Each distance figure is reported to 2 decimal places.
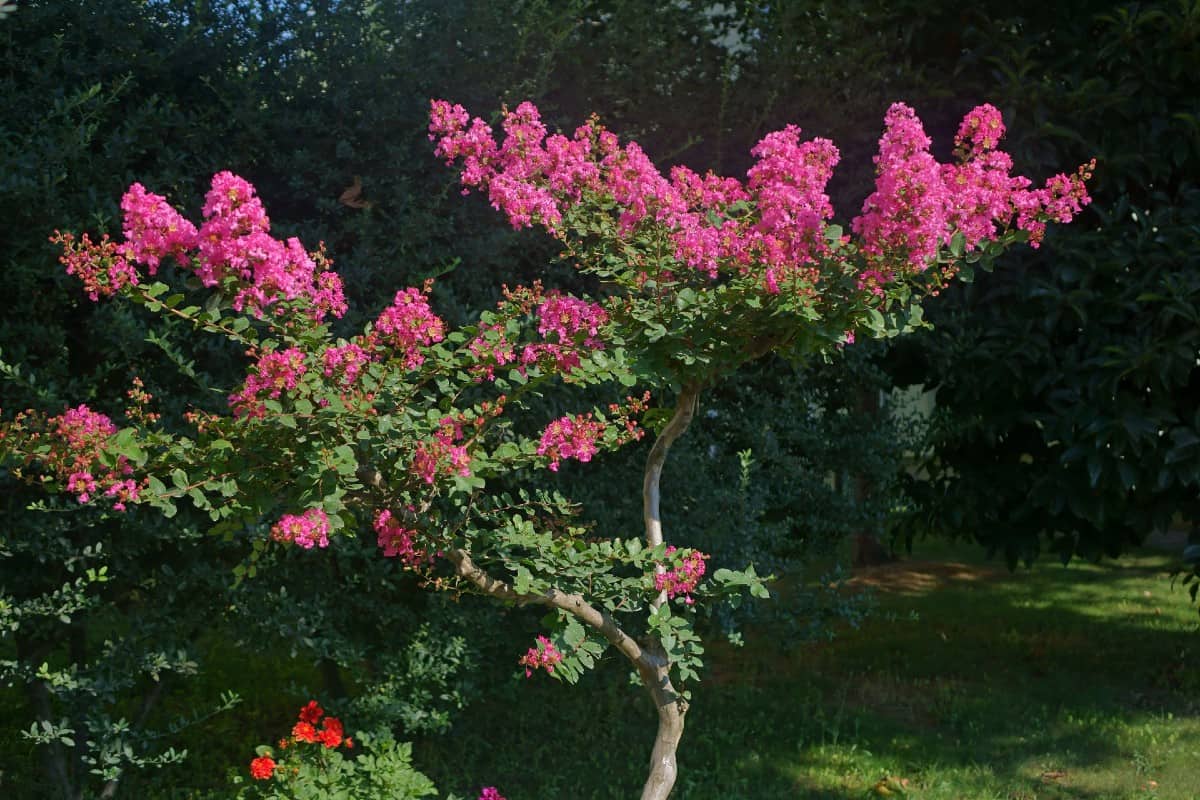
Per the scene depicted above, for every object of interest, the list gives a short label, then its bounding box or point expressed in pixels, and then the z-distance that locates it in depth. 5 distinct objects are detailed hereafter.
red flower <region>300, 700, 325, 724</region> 4.37
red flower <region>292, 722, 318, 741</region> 4.22
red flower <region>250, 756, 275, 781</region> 4.08
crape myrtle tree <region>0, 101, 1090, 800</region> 2.97
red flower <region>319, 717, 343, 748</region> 4.25
